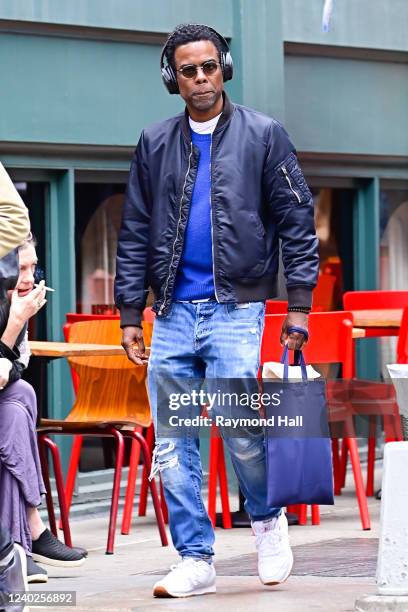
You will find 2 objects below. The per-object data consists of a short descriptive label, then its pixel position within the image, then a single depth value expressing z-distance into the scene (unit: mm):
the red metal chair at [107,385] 12184
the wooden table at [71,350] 11129
